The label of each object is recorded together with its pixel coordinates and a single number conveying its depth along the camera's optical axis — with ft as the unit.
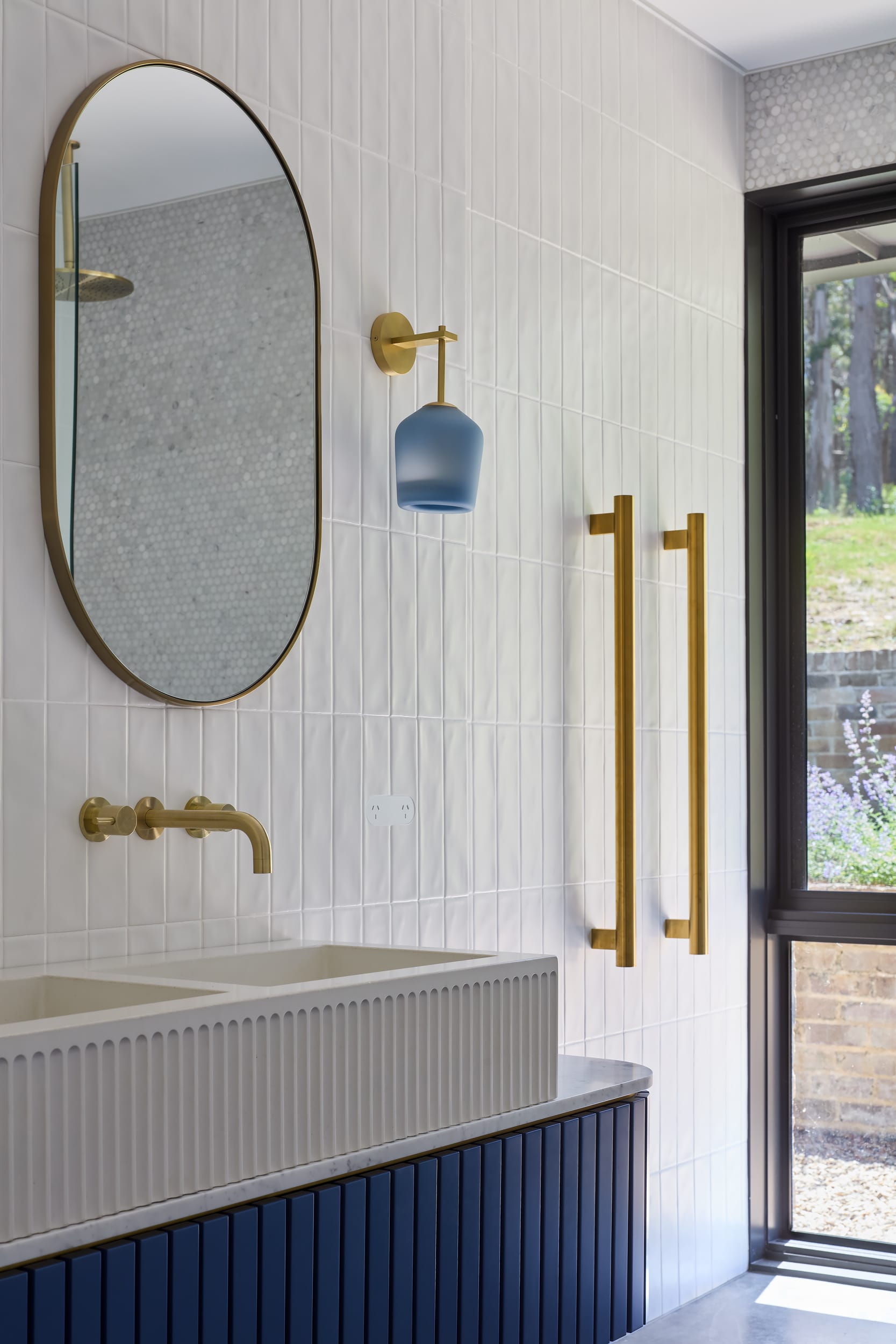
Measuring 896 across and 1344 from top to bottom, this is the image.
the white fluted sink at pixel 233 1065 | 3.76
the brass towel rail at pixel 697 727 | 9.30
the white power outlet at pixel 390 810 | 6.85
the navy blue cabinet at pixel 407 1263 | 3.79
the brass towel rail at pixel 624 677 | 8.63
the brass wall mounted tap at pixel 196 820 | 5.37
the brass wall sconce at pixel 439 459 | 6.63
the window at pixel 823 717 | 10.39
